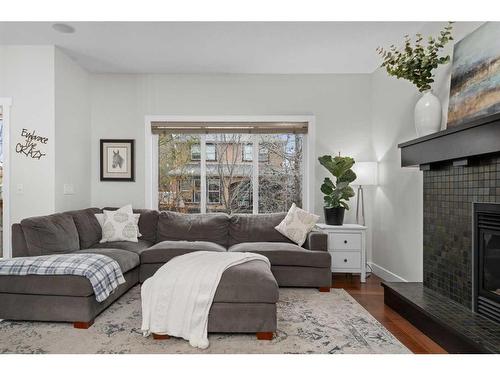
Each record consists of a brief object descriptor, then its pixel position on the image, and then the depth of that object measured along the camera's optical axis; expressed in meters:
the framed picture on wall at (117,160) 5.02
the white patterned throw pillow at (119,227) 4.16
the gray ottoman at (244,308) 2.51
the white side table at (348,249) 4.25
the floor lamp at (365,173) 4.51
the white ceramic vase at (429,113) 3.00
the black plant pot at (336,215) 4.53
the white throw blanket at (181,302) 2.43
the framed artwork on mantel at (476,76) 2.44
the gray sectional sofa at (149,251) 2.74
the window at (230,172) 5.16
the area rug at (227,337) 2.35
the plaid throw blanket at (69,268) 2.77
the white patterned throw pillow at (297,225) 4.20
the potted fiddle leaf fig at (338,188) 4.50
